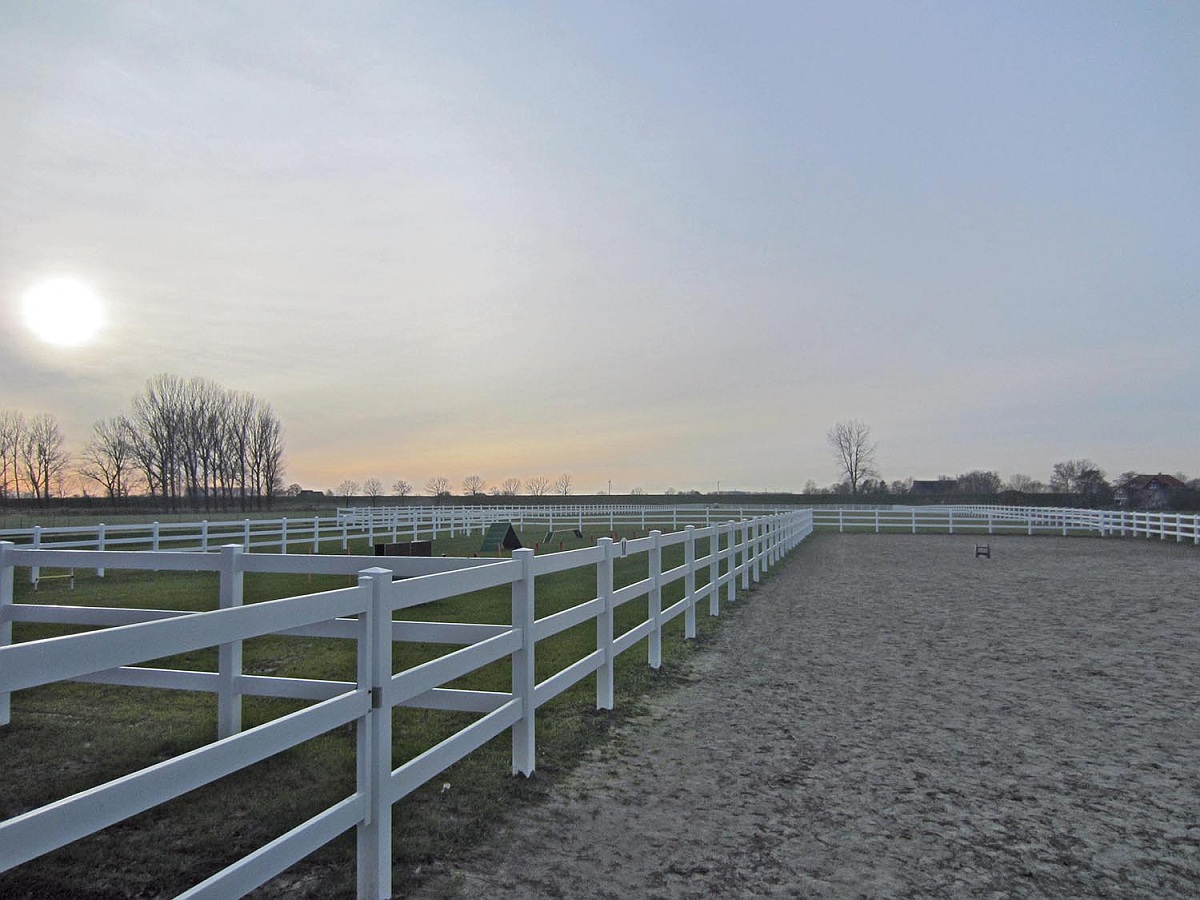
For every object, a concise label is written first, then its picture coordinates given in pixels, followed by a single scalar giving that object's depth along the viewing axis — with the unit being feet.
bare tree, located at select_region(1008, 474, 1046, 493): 335.86
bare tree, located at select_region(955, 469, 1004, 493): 350.64
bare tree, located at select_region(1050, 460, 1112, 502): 251.29
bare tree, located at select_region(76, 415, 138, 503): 253.44
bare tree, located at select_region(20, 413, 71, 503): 263.70
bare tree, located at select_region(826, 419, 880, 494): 321.73
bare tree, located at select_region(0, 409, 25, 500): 254.88
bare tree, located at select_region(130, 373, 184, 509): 252.83
